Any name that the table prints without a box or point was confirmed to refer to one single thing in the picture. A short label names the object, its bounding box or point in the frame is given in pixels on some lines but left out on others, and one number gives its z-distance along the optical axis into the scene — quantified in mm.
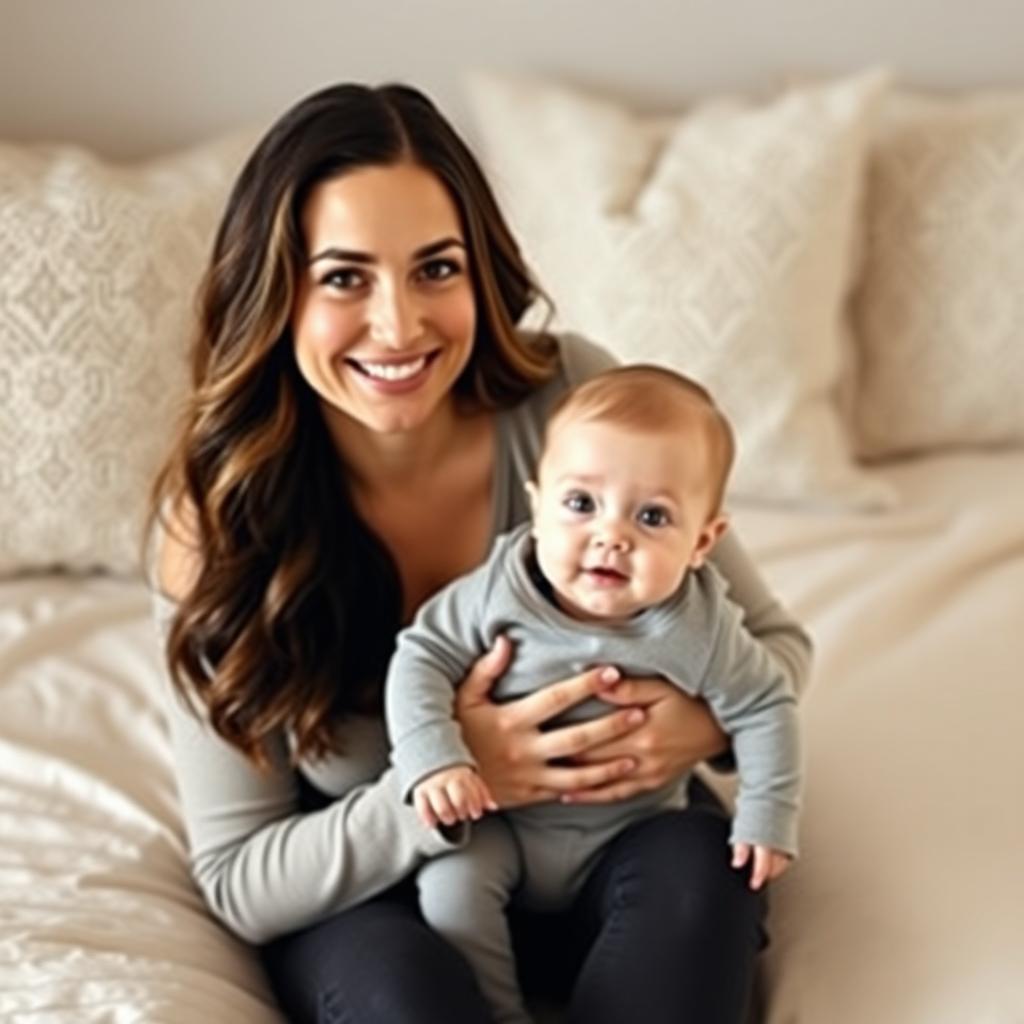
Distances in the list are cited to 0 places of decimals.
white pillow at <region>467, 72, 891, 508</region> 2562
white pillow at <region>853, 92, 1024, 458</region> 2636
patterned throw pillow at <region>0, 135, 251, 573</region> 2442
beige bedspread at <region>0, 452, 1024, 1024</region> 1965
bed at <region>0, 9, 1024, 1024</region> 2015
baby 1901
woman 1957
